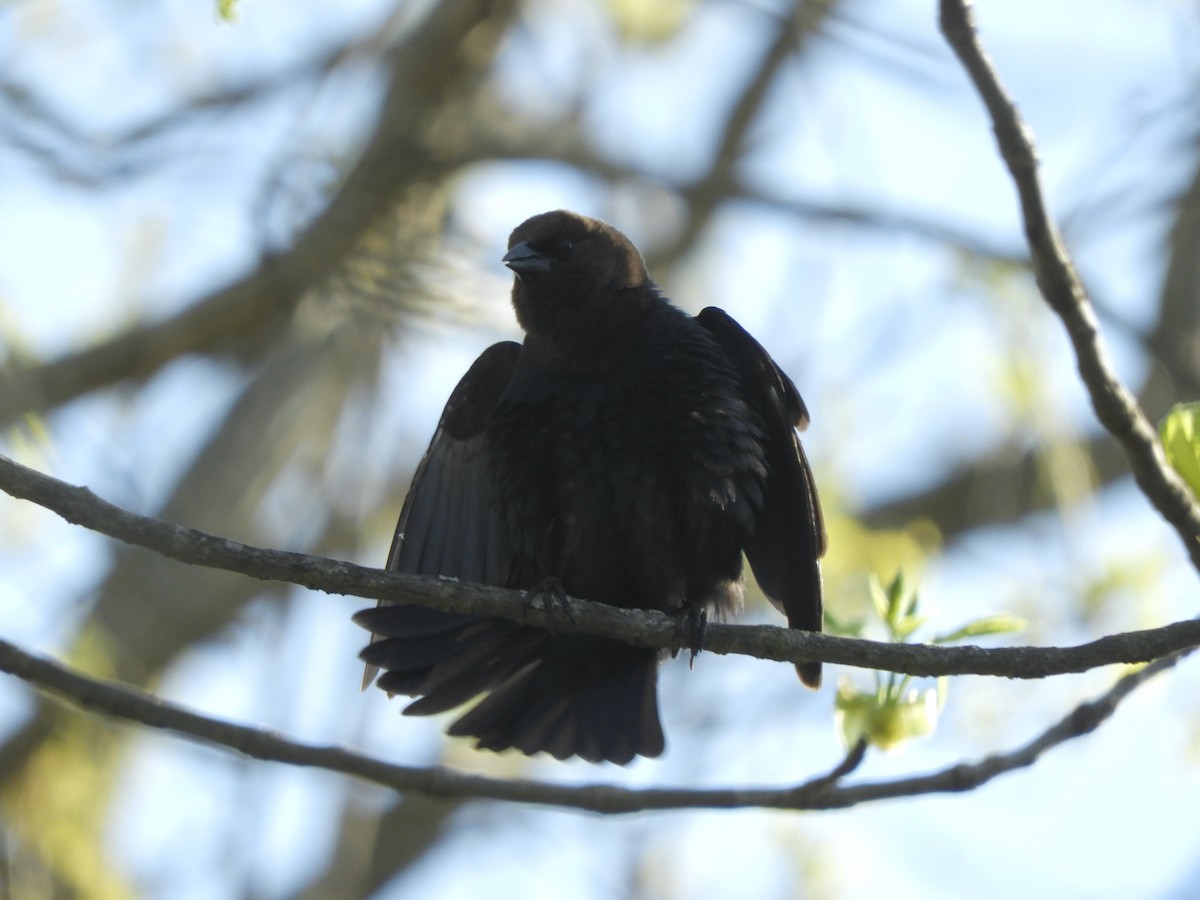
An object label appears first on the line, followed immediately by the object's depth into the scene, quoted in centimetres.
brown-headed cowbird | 746
